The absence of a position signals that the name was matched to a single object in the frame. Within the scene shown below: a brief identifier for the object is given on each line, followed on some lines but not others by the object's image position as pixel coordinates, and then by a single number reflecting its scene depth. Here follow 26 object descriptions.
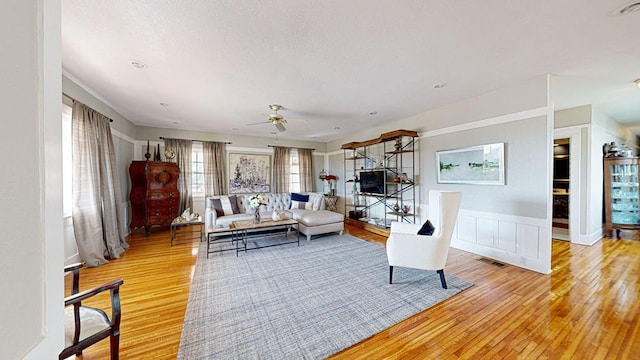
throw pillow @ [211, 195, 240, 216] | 4.77
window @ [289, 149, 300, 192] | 7.19
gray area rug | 1.75
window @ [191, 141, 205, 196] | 5.81
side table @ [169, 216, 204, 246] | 4.19
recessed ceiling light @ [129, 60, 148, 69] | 2.46
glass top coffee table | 3.76
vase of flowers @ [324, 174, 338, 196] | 7.11
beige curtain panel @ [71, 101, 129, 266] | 3.03
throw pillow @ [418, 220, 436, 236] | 2.67
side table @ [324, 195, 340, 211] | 7.11
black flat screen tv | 5.27
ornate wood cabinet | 4.62
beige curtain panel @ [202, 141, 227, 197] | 5.88
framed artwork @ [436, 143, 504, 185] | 3.36
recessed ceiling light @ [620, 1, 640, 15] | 1.70
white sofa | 4.41
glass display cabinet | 4.41
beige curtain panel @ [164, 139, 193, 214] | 5.50
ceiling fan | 3.69
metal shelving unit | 4.77
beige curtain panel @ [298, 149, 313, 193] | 7.25
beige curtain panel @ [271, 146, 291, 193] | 6.80
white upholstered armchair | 2.48
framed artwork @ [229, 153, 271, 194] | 6.29
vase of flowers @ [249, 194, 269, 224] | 4.09
